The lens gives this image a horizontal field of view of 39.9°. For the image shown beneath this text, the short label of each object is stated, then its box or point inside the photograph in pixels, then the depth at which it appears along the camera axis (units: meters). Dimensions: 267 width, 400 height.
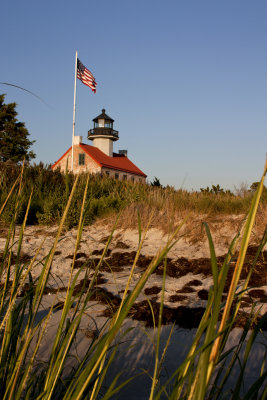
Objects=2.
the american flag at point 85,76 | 26.39
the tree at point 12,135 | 32.69
